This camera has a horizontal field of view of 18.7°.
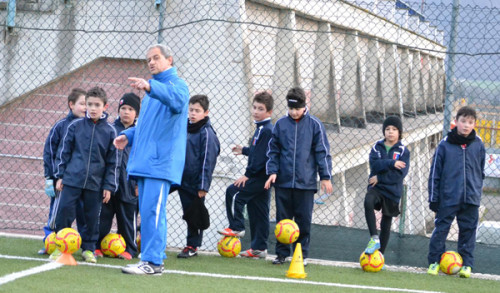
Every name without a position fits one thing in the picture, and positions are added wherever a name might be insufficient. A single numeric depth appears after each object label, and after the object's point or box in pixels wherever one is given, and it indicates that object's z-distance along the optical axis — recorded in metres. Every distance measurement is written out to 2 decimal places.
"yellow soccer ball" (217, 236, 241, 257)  15.62
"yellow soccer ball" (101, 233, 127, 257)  14.31
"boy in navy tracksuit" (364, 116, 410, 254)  15.02
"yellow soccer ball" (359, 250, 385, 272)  14.58
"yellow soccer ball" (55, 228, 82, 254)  12.85
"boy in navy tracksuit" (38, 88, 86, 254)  14.56
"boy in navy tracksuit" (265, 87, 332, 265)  14.65
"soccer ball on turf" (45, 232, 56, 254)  13.53
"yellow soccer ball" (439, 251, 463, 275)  14.45
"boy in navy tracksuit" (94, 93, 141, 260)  14.79
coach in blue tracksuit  11.88
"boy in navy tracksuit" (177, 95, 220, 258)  15.04
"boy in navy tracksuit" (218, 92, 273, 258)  15.59
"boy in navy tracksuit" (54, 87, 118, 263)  13.67
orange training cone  12.98
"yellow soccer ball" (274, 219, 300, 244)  14.16
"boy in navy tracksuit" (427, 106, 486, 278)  14.56
